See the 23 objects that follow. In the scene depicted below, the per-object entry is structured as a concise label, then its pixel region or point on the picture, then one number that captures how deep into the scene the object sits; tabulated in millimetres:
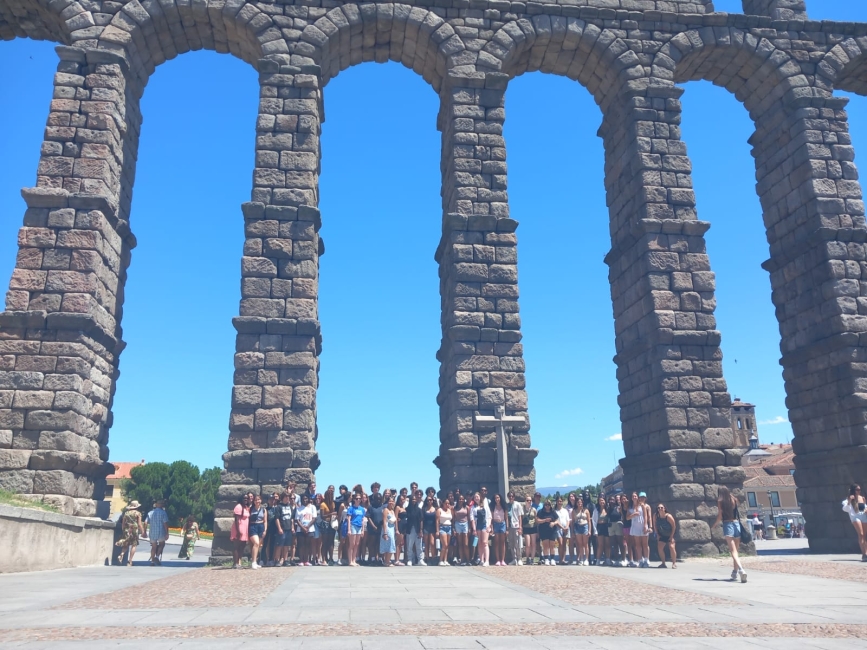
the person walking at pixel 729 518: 9961
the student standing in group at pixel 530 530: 13469
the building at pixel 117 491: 71762
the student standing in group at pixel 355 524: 12500
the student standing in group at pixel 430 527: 12945
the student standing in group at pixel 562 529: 13398
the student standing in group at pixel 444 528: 12875
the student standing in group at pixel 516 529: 13188
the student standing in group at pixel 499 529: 13047
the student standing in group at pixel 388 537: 12430
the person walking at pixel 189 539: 20406
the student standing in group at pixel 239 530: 12055
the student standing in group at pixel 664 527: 12695
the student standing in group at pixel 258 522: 12047
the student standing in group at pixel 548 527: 13273
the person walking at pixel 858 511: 13188
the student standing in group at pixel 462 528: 12898
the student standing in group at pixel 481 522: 12844
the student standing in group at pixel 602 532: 13500
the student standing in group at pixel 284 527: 12305
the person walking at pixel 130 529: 14242
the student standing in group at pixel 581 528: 13375
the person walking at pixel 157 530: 14453
